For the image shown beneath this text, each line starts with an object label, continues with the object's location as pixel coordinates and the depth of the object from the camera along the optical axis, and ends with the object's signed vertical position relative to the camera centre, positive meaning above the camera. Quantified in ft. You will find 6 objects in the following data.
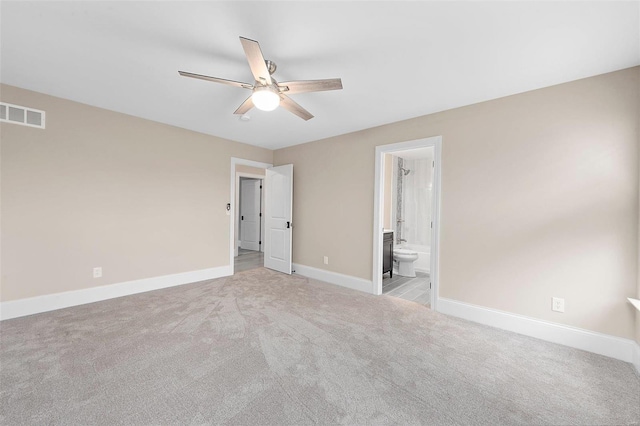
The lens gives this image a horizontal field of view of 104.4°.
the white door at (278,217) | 15.53 -0.35
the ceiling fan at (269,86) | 5.81 +3.26
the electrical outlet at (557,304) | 7.75 -2.81
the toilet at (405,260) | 15.49 -3.01
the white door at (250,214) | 23.76 -0.27
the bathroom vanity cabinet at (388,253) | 14.32 -2.39
